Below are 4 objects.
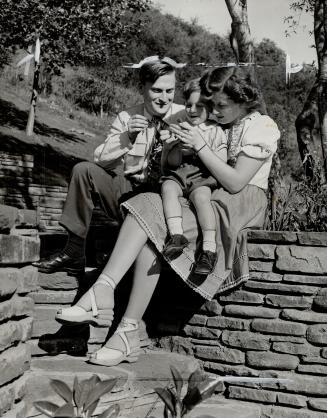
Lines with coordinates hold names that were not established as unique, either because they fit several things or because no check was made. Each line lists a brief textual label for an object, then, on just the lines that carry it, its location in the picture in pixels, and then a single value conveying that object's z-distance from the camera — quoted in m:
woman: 3.47
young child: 3.55
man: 3.84
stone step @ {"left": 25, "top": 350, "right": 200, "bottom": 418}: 2.97
